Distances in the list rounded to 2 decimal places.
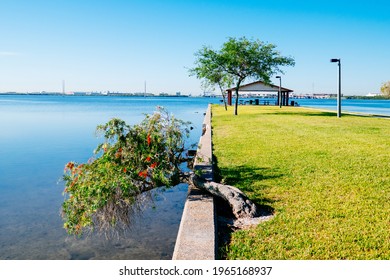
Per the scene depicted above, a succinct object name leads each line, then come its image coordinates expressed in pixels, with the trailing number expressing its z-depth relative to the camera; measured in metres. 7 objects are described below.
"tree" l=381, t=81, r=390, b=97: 78.01
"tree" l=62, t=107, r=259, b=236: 5.72
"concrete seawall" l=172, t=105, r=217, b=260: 4.21
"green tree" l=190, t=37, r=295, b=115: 31.86
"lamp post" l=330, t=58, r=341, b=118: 25.34
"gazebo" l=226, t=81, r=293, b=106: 50.06
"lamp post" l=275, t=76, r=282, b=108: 47.44
